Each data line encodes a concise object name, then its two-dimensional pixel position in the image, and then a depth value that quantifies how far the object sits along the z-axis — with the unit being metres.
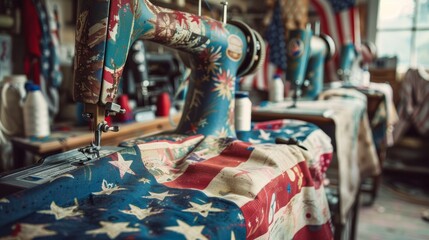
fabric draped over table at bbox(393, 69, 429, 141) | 3.91
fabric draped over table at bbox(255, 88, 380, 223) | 1.60
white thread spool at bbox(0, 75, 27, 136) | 1.91
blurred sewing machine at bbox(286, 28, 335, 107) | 2.05
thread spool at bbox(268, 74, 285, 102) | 2.20
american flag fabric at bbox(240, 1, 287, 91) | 4.70
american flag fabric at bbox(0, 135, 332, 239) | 0.57
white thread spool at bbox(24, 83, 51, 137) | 1.86
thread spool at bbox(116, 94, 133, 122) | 2.25
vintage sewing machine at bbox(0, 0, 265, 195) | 0.78
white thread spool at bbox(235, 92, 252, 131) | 1.30
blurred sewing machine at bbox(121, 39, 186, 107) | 2.52
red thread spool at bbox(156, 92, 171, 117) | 2.65
